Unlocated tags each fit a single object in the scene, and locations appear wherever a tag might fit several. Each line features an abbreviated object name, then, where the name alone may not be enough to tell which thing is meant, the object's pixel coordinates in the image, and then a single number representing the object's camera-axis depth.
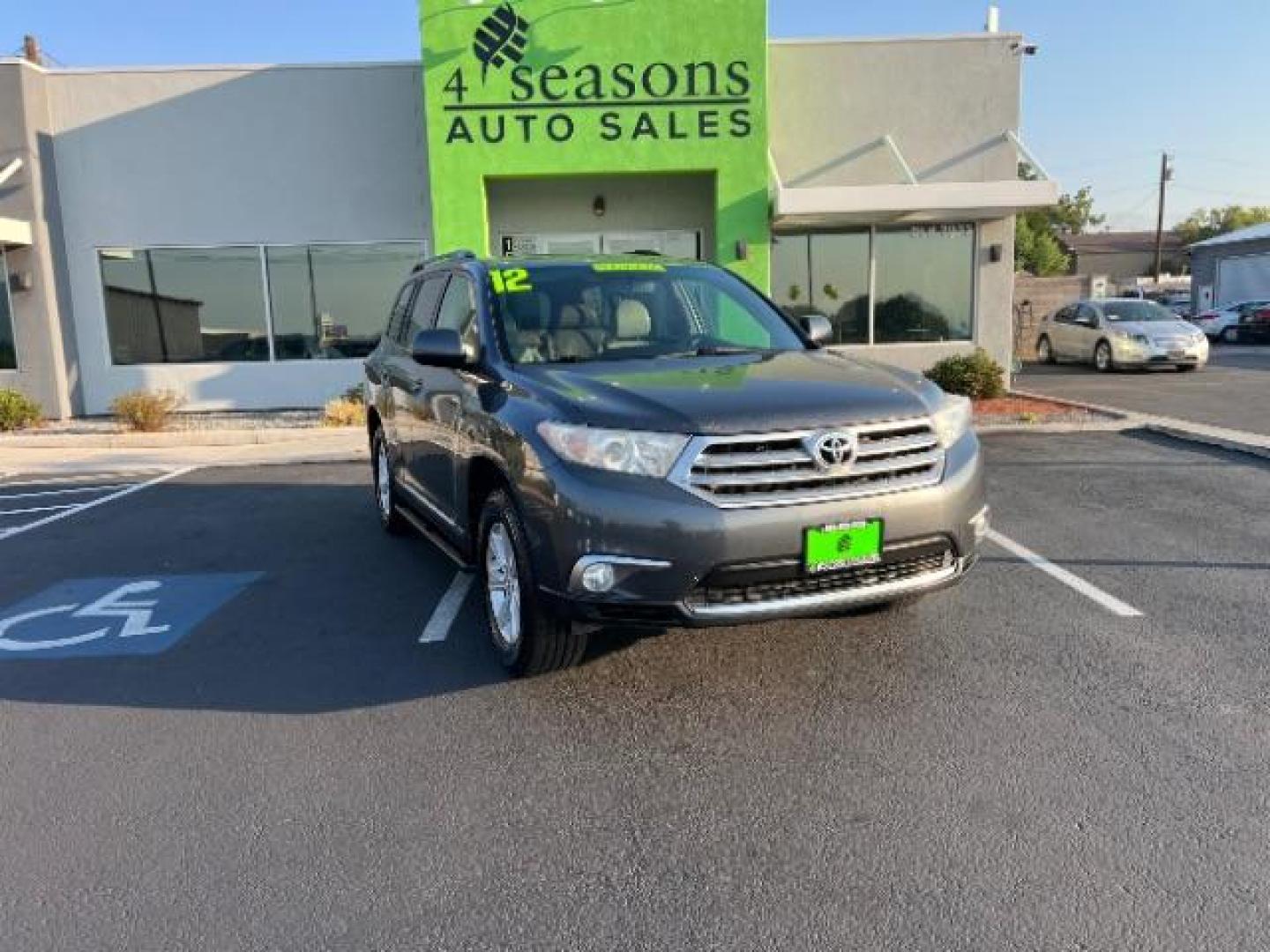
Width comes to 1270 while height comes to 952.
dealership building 13.36
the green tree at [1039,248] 54.62
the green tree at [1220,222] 84.38
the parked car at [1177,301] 43.03
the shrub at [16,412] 13.44
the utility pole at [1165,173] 59.00
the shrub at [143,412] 12.96
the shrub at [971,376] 13.65
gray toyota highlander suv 3.64
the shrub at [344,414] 13.16
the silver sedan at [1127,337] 19.89
